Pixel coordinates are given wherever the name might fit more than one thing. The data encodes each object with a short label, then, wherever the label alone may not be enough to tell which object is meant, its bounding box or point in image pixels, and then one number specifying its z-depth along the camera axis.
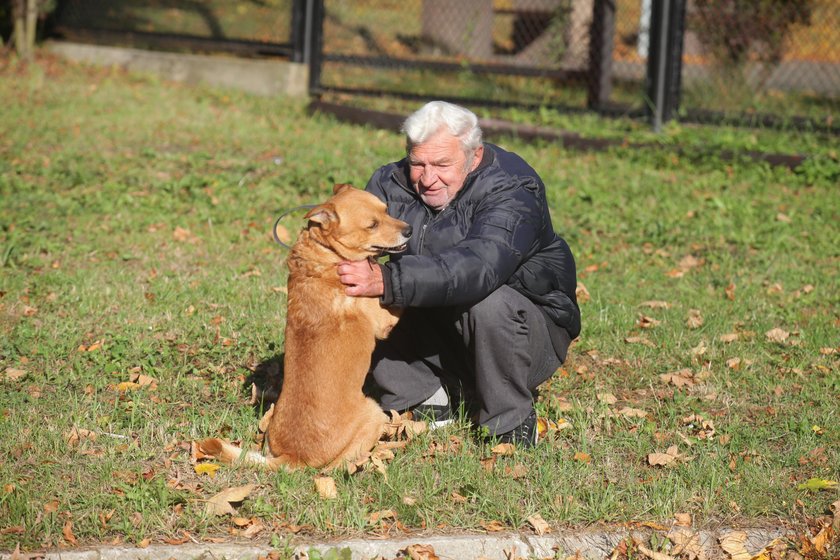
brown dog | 7.92
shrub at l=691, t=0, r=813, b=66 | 22.23
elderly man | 7.86
